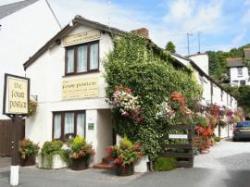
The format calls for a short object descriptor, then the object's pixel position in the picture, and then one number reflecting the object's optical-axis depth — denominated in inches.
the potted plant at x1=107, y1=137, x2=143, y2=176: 308.5
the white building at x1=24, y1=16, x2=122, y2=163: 373.1
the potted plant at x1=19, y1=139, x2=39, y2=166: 391.3
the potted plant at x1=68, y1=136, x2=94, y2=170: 346.6
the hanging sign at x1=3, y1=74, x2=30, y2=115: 296.3
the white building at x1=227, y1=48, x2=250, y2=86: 1648.0
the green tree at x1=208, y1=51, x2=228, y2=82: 1746.4
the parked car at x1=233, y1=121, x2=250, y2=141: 559.8
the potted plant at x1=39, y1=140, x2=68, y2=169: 369.3
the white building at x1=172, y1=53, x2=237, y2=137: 529.5
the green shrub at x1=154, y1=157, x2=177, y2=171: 316.9
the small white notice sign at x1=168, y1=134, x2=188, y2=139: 321.7
